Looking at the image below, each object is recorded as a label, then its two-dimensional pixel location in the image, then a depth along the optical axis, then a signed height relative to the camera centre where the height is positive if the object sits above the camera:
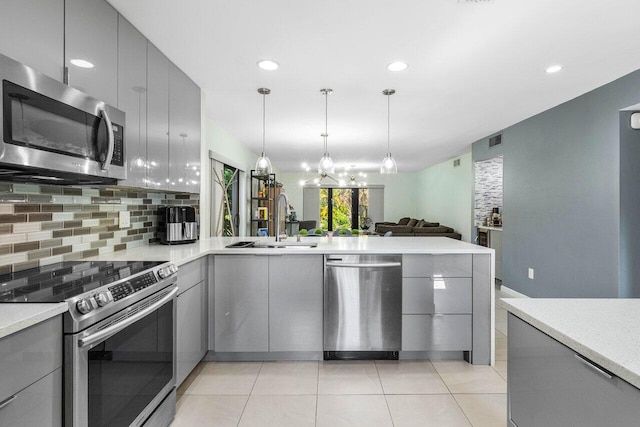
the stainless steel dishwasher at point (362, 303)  2.60 -0.66
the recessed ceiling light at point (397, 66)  2.64 +1.17
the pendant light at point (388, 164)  3.29 +0.49
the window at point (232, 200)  5.43 +0.26
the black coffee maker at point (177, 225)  2.74 -0.08
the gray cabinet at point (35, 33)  1.25 +0.71
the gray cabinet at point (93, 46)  1.56 +0.83
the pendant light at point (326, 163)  3.30 +0.52
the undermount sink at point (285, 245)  2.79 -0.24
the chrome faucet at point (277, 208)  3.02 +0.06
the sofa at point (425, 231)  7.17 -0.32
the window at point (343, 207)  11.02 +0.27
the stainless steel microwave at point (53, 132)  1.18 +0.33
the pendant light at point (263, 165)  3.17 +0.46
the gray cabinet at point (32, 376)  0.94 -0.48
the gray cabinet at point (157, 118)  2.25 +0.66
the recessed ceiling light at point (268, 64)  2.62 +1.17
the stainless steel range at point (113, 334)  1.19 -0.50
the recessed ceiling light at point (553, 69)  2.73 +1.18
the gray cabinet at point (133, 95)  1.96 +0.71
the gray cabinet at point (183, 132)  2.59 +0.67
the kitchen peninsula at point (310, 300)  2.61 -0.64
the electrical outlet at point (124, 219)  2.38 -0.03
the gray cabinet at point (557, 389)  0.77 -0.45
